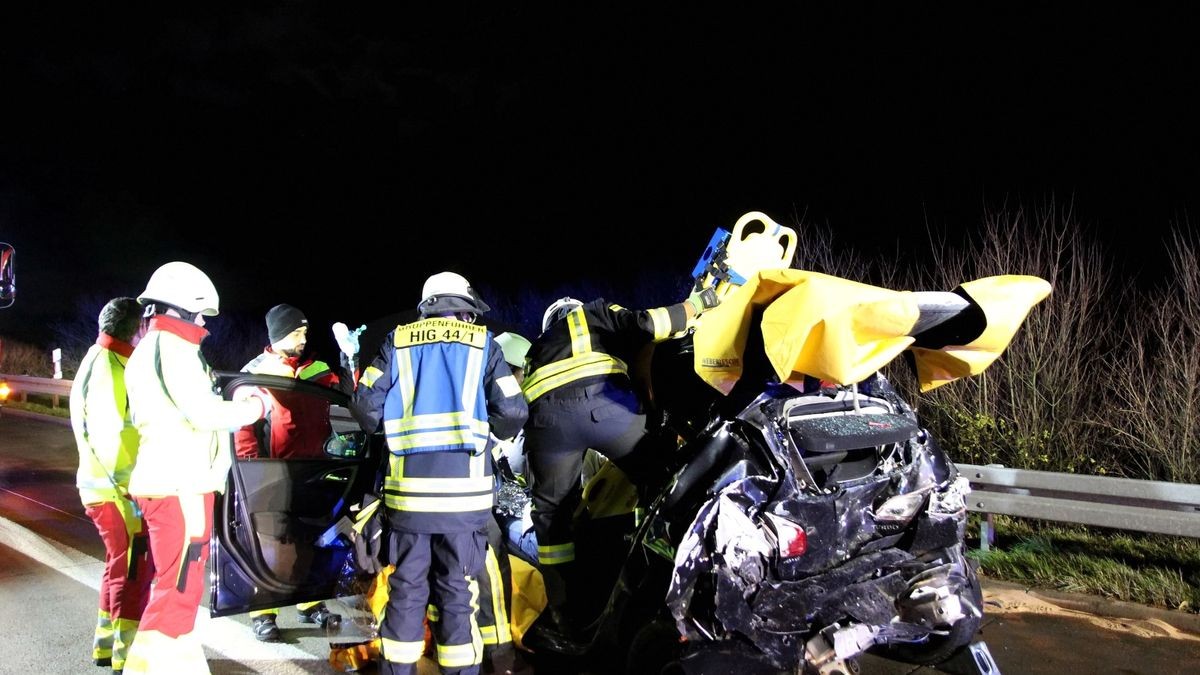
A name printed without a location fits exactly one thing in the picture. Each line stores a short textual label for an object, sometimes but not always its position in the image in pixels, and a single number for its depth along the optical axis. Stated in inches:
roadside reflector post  589.9
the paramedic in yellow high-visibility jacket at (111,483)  158.9
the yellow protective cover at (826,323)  107.2
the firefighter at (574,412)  152.5
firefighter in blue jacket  146.3
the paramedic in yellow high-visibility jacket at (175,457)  141.5
